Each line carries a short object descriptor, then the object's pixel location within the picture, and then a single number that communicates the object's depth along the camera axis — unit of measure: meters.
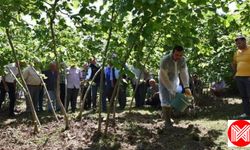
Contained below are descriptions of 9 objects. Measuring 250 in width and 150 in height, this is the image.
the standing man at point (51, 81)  7.99
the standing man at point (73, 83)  7.85
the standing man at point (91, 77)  7.75
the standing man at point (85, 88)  8.26
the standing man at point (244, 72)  5.18
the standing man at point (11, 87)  7.20
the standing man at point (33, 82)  7.36
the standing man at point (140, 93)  8.79
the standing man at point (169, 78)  4.78
